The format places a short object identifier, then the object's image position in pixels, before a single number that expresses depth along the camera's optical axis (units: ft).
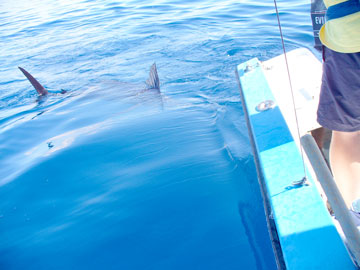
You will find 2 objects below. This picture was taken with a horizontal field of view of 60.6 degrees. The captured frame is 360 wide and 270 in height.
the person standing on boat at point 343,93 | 4.37
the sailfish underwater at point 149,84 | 14.96
